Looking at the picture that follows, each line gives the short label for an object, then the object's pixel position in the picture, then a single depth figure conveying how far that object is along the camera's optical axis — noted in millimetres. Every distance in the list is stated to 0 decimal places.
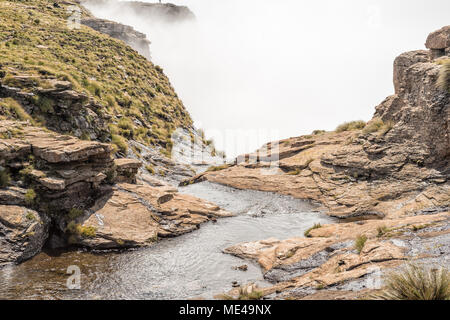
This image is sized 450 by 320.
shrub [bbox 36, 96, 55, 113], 22531
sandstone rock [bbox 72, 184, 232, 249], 16047
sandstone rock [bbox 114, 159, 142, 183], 21281
